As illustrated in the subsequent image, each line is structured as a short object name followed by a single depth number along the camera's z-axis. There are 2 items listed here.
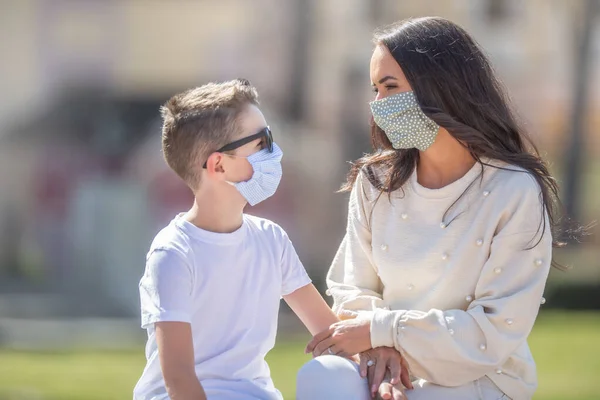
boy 7.06
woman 7.25
